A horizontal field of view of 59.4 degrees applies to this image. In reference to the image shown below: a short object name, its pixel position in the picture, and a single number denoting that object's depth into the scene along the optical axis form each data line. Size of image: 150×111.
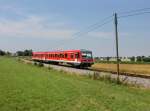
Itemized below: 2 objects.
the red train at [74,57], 20.53
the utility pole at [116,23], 11.94
